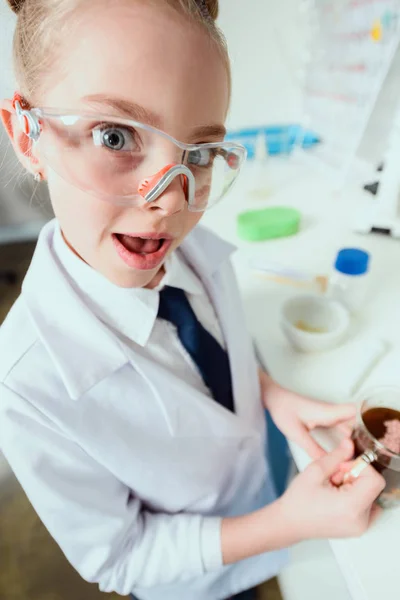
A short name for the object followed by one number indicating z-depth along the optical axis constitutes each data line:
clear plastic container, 0.79
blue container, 1.58
